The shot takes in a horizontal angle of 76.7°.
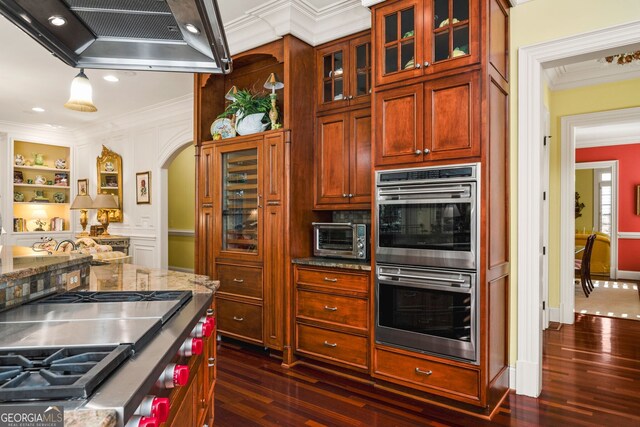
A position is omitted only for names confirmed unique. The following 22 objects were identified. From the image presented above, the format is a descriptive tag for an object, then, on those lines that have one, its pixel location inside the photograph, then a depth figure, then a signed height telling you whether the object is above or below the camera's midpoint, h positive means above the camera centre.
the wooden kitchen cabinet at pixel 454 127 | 2.47 +0.54
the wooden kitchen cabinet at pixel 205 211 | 3.88 +0.00
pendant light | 3.72 +1.09
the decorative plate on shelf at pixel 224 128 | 3.79 +0.78
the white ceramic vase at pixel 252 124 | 3.60 +0.77
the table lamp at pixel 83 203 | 6.53 +0.14
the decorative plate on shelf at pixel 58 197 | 7.44 +0.26
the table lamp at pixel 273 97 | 3.50 +1.00
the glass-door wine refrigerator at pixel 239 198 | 3.55 +0.12
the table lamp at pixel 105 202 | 6.34 +0.15
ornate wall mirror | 6.80 +0.59
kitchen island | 0.70 -0.34
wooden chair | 6.24 -0.92
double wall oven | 2.48 -0.32
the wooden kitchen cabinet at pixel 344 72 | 3.32 +1.18
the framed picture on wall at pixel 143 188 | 6.31 +0.37
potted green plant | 3.61 +0.89
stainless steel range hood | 1.19 +0.60
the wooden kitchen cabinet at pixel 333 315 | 2.99 -0.82
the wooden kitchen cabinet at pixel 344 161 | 3.29 +0.42
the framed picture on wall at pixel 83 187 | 7.30 +0.45
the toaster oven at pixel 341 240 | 3.15 -0.24
